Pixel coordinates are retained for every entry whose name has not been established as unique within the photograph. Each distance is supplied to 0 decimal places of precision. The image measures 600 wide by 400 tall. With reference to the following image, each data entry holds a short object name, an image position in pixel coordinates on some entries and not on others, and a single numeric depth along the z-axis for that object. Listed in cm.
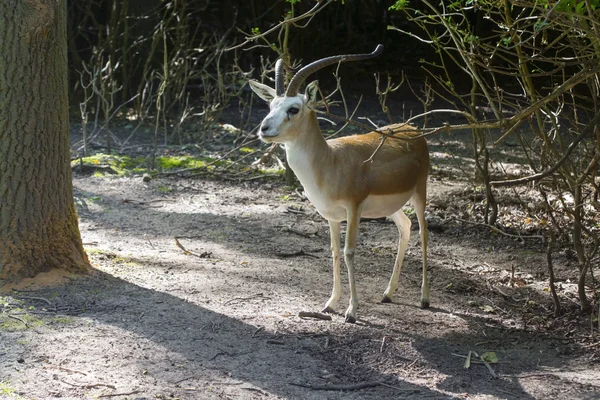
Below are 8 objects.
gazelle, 1181
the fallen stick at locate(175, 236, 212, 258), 1463
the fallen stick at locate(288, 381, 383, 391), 958
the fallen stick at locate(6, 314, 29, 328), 1055
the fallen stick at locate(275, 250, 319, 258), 1514
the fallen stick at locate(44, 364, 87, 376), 938
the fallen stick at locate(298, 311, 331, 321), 1170
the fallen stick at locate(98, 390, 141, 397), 887
